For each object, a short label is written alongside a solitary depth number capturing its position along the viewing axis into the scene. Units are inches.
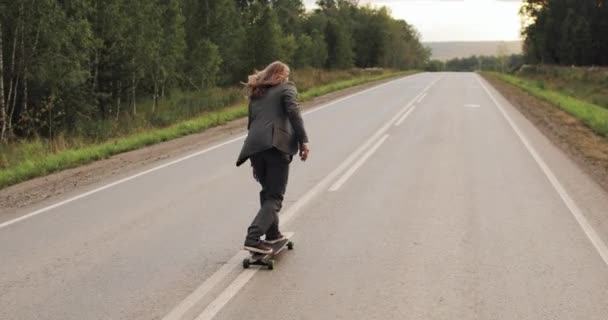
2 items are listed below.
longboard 215.2
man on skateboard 217.0
